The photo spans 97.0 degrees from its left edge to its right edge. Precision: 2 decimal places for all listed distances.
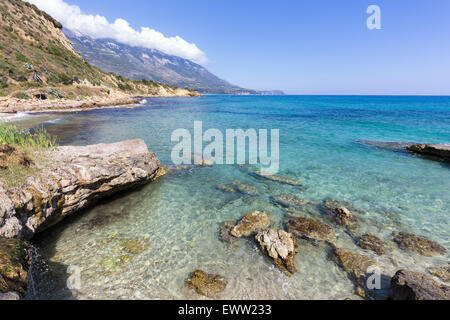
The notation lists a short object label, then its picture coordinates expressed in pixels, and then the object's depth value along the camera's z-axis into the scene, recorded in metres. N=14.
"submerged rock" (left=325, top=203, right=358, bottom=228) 7.48
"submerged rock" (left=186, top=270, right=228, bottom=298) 4.71
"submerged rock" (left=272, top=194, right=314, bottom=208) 8.78
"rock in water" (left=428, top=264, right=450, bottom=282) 5.18
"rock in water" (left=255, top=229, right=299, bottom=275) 5.53
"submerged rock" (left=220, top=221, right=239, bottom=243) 6.55
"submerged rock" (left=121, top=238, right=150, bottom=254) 5.91
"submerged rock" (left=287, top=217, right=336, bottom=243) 6.70
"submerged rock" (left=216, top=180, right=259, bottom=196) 9.87
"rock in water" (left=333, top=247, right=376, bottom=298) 4.98
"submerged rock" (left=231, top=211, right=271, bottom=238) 6.80
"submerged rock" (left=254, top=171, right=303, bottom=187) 10.96
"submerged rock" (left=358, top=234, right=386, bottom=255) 6.15
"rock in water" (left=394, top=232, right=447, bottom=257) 6.17
